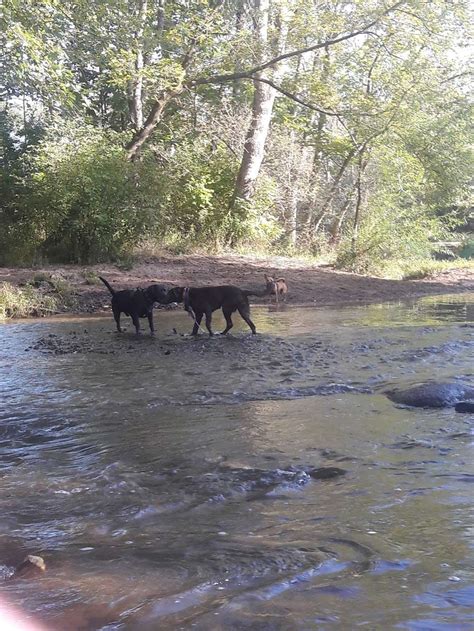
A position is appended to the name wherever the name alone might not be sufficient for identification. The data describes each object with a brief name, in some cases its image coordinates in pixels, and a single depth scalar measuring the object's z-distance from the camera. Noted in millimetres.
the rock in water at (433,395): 6507
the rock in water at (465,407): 6191
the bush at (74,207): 18391
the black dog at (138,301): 11180
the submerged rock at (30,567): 3139
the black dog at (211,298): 11242
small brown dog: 15888
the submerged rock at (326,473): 4516
